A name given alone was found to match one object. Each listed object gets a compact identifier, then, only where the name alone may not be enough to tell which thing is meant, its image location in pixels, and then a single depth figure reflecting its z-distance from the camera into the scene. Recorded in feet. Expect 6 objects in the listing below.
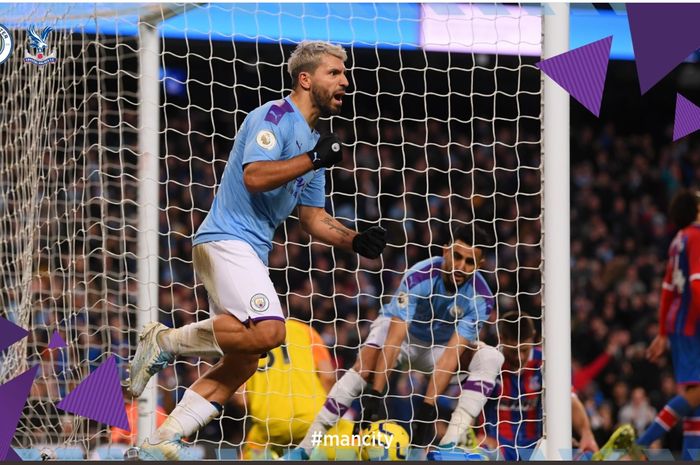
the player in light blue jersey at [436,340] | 34.83
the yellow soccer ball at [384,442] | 33.04
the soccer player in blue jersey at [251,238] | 29.01
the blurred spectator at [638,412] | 62.95
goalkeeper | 36.06
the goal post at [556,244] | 31.50
